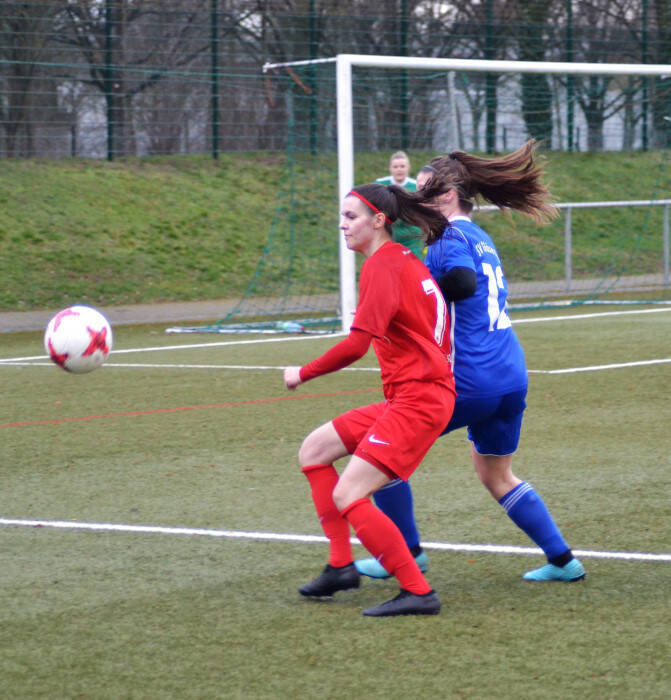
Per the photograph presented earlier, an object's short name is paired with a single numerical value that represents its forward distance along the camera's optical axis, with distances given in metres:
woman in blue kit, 9.62
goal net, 34.44
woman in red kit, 9.01
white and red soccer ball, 12.30
